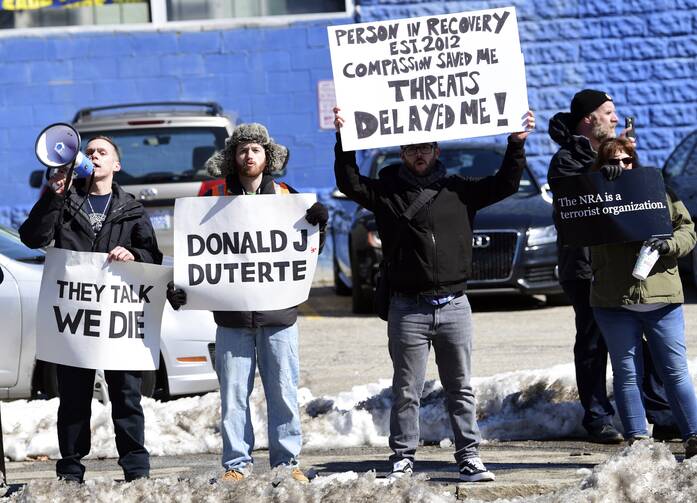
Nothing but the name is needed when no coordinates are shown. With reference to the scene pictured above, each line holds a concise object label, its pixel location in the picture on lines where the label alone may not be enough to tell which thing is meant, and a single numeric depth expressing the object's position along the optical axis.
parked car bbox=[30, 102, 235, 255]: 24.61
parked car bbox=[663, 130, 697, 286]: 27.47
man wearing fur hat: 13.09
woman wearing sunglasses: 13.55
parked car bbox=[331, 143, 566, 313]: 26.61
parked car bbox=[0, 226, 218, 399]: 17.94
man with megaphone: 13.03
